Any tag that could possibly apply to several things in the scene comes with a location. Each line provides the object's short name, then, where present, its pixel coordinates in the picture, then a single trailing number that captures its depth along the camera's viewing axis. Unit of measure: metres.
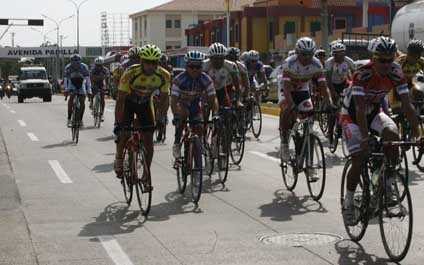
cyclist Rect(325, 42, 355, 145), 15.91
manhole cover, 8.48
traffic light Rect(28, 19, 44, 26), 80.81
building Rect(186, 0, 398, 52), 75.00
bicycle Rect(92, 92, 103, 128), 23.61
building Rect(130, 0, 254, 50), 128.12
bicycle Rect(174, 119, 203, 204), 10.83
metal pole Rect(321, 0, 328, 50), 29.40
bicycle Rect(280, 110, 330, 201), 11.03
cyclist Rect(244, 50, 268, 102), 19.49
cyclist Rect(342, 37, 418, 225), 7.93
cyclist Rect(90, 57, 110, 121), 23.44
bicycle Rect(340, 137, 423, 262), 7.39
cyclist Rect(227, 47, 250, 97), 16.98
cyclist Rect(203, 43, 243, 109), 14.46
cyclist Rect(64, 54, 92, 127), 20.19
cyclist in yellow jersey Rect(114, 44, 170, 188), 10.26
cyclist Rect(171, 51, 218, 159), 11.63
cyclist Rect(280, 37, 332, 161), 11.84
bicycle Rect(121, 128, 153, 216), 10.06
